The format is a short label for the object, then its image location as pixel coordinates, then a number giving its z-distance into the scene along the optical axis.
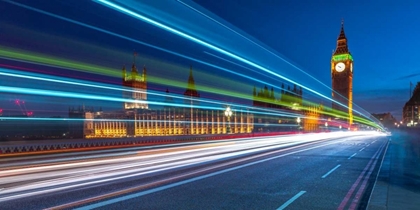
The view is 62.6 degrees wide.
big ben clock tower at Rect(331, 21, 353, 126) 141.62
